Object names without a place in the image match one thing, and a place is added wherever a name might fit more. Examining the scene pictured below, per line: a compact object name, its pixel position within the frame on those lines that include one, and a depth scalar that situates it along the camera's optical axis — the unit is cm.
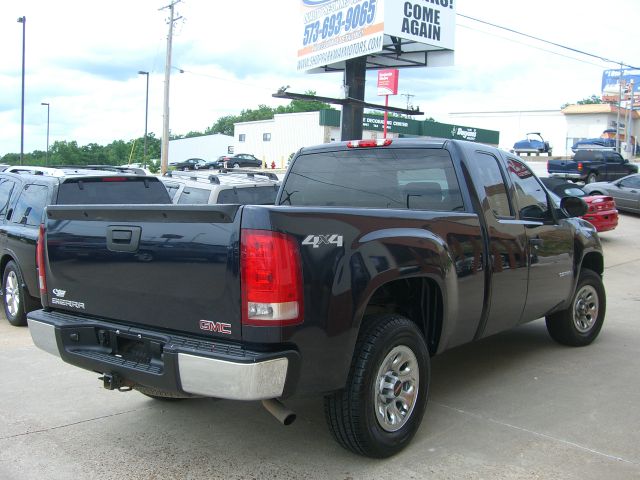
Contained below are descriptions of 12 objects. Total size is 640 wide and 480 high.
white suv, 995
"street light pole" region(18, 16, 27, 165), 3553
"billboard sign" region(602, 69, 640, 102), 7888
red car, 1440
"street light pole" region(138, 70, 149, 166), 5926
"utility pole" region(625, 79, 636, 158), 6484
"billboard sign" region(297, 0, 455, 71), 2269
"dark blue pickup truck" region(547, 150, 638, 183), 2867
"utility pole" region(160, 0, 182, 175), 3597
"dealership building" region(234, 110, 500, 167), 6269
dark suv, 721
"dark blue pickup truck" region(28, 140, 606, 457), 319
